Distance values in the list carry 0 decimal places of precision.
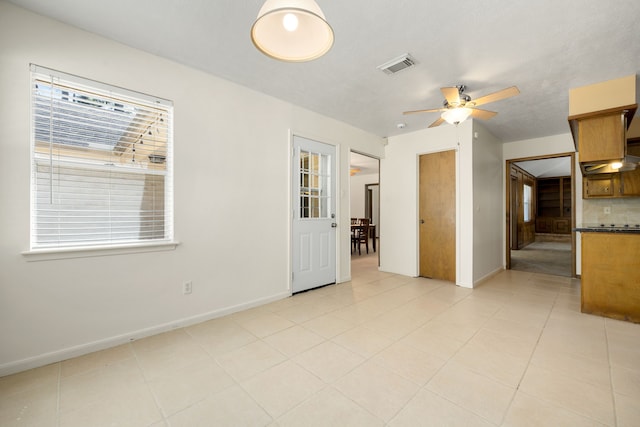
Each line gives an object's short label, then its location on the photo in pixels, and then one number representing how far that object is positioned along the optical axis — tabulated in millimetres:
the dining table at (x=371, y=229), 7461
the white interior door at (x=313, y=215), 3748
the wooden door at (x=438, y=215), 4363
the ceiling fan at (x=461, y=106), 2594
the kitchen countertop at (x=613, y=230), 2846
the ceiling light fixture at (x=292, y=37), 1301
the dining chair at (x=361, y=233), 7566
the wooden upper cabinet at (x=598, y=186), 4231
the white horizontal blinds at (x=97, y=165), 2066
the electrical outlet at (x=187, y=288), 2704
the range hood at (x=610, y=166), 3172
